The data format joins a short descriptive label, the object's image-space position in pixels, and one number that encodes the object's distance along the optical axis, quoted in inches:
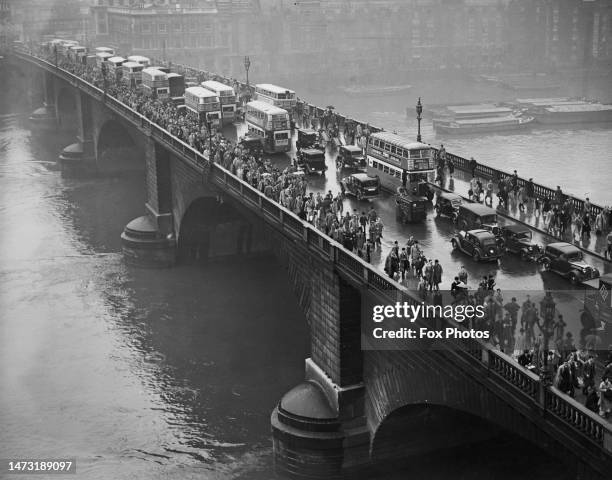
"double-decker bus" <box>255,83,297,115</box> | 2694.4
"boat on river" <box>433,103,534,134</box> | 4394.7
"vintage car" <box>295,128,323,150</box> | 2213.8
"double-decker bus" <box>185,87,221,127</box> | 2689.5
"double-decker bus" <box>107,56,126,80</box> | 3839.1
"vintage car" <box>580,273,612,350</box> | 1023.6
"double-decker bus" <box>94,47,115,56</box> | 4447.6
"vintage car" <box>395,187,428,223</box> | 1571.1
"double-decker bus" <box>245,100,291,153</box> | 2306.8
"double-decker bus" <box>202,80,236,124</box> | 2765.7
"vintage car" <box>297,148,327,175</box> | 2012.8
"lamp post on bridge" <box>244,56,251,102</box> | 3120.1
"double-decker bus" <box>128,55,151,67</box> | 3828.7
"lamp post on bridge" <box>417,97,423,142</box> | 2072.5
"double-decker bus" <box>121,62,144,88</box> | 3560.5
